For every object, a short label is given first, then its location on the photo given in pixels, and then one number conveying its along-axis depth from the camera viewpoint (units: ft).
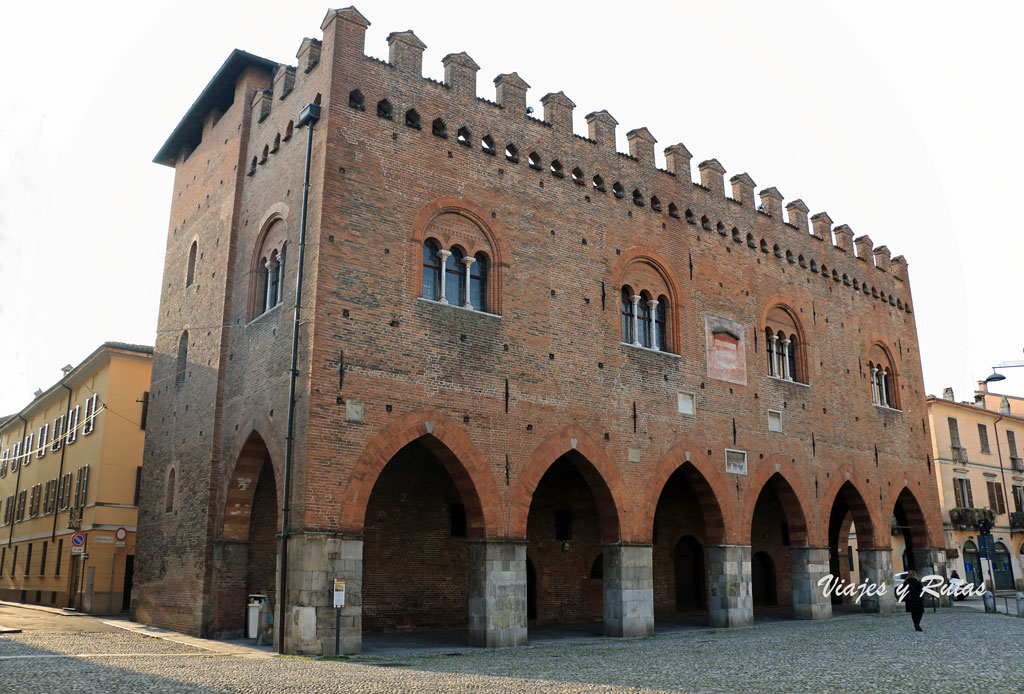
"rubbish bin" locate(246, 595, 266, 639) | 51.03
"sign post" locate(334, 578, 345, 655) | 42.96
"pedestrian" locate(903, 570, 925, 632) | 58.44
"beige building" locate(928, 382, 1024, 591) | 124.77
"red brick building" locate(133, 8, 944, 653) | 48.21
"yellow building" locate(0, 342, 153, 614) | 83.10
